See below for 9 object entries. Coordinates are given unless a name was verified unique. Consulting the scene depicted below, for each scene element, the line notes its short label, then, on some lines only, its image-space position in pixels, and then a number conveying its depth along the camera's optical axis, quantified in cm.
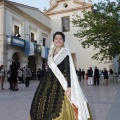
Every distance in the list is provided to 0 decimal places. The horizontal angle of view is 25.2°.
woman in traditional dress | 387
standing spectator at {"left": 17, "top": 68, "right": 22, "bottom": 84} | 2166
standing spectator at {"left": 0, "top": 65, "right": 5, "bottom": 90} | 1594
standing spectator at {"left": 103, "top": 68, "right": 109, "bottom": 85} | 2170
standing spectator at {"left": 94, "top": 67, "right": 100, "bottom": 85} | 2088
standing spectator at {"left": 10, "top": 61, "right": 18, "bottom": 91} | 1509
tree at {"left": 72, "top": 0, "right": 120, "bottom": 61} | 2222
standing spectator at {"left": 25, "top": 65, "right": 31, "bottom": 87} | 1778
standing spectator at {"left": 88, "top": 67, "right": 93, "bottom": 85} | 2064
